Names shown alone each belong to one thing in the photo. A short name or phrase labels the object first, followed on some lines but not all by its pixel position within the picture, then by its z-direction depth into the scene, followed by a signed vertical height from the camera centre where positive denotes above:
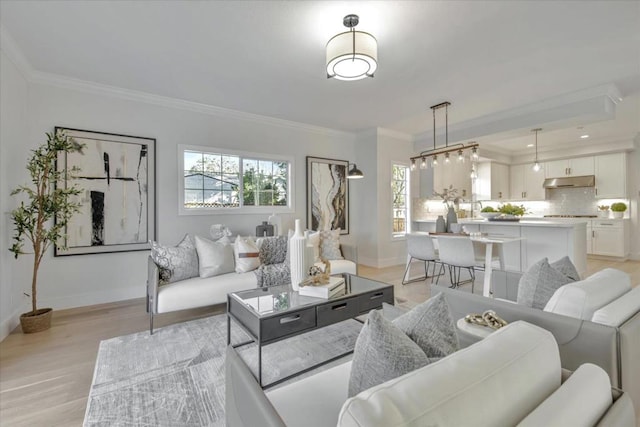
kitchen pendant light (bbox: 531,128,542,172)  4.41 +1.28
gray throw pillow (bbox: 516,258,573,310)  1.55 -0.40
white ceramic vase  2.34 -0.35
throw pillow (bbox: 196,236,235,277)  3.09 -0.47
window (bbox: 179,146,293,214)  4.17 +0.54
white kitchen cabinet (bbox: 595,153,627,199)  6.30 +0.81
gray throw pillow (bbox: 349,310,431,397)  0.79 -0.40
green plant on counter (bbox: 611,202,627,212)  6.33 +0.10
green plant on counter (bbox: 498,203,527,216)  4.93 +0.03
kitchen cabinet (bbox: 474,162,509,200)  7.45 +0.82
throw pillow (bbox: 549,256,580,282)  1.75 -0.35
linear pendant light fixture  4.07 +0.92
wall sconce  4.81 +0.69
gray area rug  1.64 -1.11
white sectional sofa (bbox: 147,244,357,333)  2.61 -0.73
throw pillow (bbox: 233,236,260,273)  3.28 -0.47
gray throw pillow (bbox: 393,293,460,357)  0.94 -0.39
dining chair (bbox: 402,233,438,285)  4.05 -0.52
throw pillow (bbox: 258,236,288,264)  3.54 -0.44
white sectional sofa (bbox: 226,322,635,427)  0.56 -0.42
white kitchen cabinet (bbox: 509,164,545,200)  7.61 +0.80
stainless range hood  6.64 +0.73
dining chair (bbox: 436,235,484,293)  3.57 -0.51
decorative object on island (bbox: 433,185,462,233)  4.28 -0.06
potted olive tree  2.71 +0.07
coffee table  1.89 -0.70
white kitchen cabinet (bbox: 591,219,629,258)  6.12 -0.58
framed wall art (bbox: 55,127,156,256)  3.39 +0.29
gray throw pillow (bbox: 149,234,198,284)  2.87 -0.47
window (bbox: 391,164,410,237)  5.99 +0.33
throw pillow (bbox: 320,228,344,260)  3.91 -0.44
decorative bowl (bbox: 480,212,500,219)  4.80 -0.02
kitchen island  4.02 -0.42
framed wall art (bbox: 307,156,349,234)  5.30 +0.38
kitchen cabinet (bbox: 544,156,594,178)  6.79 +1.11
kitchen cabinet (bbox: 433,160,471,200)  6.30 +0.83
